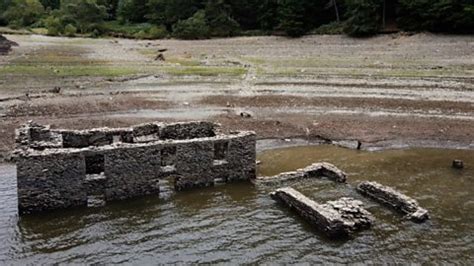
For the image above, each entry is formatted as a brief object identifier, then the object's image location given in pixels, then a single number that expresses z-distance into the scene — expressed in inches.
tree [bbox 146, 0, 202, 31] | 4067.4
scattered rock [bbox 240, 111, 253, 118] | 1614.2
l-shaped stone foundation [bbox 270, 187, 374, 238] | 838.5
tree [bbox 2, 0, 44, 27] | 5521.7
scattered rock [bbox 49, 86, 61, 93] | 1872.5
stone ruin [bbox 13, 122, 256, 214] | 911.0
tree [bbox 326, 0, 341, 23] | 3296.0
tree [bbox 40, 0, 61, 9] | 6569.9
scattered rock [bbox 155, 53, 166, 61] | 2807.1
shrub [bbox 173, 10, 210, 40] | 3636.8
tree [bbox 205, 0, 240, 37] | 3627.0
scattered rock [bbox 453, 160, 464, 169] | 1194.0
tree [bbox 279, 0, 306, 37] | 3230.8
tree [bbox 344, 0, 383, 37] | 2918.3
